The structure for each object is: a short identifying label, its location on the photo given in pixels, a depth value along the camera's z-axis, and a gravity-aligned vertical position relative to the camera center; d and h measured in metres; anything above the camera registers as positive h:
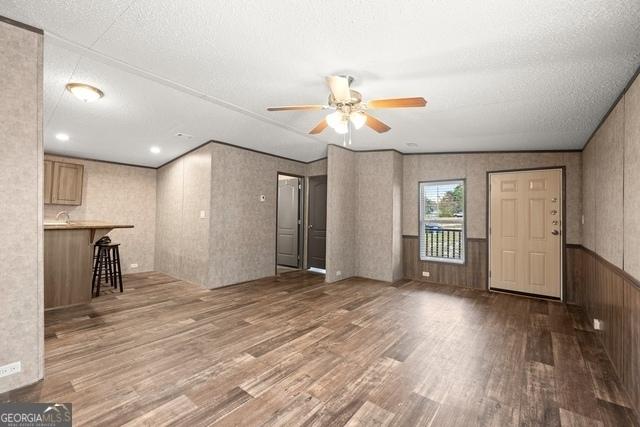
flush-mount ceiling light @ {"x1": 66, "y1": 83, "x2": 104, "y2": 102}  2.77 +1.24
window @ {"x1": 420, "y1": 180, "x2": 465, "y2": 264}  5.45 -0.02
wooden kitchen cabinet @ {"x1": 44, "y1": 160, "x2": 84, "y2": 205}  5.16 +0.60
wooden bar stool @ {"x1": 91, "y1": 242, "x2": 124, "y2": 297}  4.56 -0.81
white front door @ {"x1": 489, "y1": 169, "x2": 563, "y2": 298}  4.47 -0.23
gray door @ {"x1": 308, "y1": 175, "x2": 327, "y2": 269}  6.56 -0.12
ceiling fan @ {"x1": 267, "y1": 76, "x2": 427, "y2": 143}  2.27 +0.97
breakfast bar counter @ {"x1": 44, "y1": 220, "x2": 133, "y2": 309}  3.62 -0.63
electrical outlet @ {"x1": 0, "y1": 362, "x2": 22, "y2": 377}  1.91 -1.07
